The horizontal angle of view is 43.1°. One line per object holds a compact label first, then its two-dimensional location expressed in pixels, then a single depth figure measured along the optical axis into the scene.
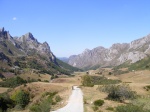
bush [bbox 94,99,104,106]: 34.40
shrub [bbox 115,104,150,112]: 24.14
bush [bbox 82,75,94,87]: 78.48
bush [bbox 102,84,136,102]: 40.72
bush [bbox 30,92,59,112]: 25.24
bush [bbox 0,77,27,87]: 119.70
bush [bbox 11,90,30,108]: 57.05
